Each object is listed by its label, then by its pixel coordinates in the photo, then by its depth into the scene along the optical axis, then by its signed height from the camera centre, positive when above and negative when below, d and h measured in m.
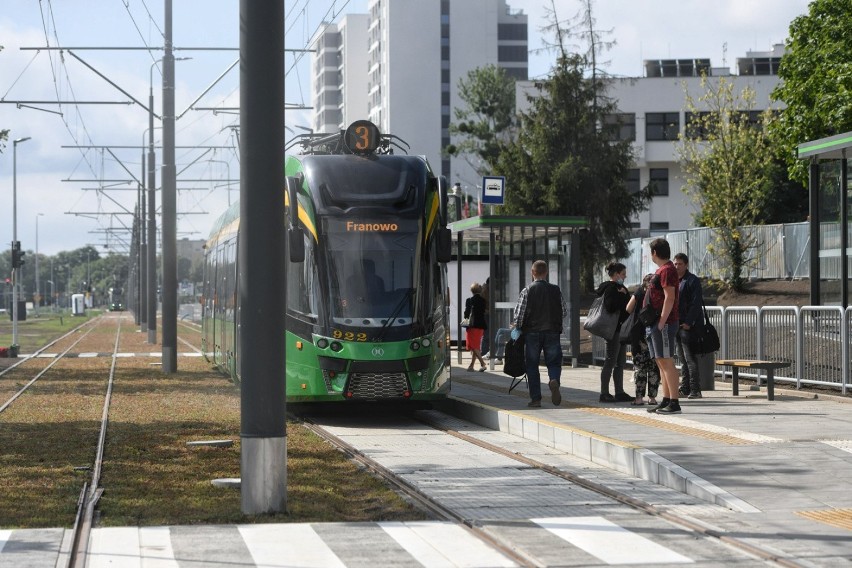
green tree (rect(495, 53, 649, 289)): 59.94 +5.23
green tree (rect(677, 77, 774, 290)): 48.66 +3.78
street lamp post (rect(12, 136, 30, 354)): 42.32 +2.99
